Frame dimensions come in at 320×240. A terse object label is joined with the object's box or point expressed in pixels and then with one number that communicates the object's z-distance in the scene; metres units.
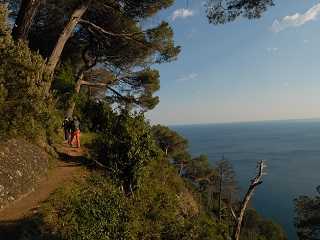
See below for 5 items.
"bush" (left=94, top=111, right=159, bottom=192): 7.12
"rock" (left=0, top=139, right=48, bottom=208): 5.65
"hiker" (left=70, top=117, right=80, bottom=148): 9.33
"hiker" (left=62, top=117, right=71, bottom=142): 9.93
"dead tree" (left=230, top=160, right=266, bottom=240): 8.85
